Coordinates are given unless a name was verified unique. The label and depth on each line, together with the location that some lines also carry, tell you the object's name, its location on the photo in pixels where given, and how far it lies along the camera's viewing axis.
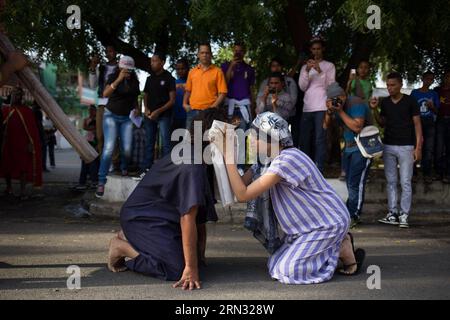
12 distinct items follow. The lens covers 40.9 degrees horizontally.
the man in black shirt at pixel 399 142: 7.80
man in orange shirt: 8.54
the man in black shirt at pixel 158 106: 9.06
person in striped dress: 4.75
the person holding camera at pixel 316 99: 8.42
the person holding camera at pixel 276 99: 8.56
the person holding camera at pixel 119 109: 8.75
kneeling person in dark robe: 4.57
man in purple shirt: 8.96
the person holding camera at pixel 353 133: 7.53
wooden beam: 5.23
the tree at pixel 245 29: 8.05
